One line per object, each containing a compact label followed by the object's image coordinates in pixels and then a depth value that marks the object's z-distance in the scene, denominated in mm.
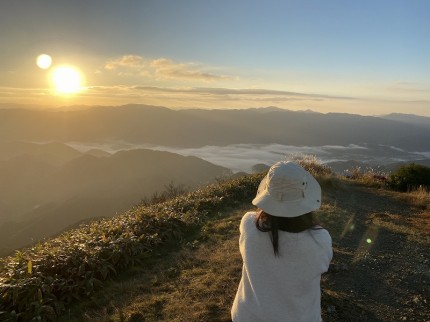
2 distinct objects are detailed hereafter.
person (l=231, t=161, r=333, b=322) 2162
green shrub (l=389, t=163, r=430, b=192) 14039
